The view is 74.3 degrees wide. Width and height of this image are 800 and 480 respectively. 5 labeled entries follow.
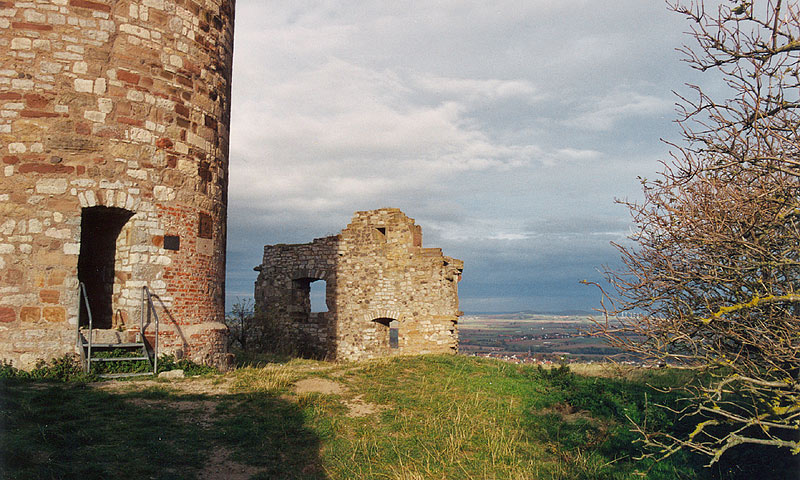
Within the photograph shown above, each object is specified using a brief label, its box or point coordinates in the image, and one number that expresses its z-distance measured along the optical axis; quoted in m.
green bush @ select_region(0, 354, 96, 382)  7.08
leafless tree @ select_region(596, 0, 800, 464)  3.95
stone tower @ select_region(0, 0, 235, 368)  7.52
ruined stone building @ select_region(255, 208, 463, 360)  16.20
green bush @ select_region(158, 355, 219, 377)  8.17
